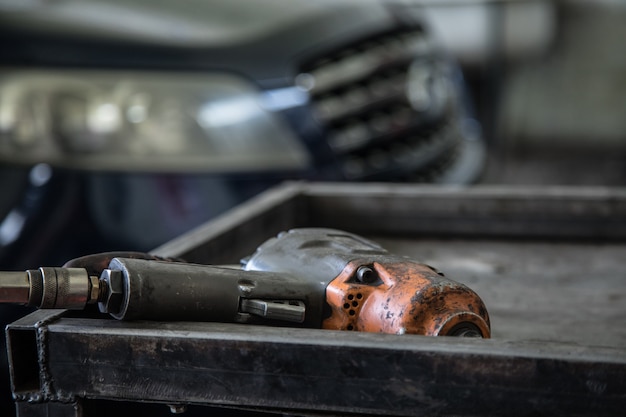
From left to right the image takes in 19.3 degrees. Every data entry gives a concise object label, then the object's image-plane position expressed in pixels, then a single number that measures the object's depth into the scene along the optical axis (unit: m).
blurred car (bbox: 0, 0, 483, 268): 1.77
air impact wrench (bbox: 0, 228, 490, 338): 1.13
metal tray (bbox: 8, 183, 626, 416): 1.07
